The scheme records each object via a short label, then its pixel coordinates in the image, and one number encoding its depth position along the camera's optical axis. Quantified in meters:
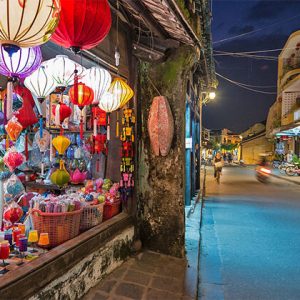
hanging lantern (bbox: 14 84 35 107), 4.44
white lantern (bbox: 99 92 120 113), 5.30
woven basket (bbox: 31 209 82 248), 4.20
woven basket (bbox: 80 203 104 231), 4.94
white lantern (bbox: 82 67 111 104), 4.92
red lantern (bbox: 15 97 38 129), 4.38
